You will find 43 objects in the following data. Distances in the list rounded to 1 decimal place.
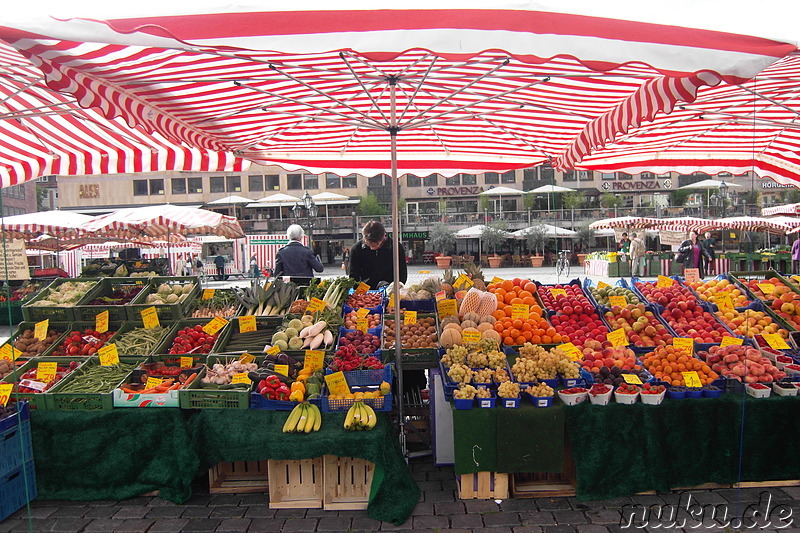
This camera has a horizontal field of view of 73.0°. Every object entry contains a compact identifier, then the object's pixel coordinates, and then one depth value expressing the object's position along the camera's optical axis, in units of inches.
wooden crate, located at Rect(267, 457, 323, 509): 141.9
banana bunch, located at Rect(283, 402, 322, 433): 140.4
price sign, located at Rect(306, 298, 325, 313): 192.1
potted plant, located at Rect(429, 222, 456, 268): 1464.1
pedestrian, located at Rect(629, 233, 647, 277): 829.2
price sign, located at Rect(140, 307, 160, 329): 191.6
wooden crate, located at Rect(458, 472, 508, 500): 143.6
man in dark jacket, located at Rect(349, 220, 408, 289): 253.8
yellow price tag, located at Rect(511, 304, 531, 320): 189.5
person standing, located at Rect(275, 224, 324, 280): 270.1
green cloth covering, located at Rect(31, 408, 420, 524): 143.9
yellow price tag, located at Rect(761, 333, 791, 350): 175.3
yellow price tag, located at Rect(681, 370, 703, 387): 147.5
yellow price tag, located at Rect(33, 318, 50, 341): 188.9
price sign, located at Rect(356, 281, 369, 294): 223.3
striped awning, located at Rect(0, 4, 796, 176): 94.4
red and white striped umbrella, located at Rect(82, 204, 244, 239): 506.9
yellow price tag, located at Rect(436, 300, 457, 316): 188.9
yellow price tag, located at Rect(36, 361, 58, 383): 163.6
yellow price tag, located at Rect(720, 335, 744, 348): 173.2
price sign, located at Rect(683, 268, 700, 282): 242.2
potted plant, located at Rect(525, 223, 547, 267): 1312.7
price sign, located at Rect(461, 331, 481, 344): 166.7
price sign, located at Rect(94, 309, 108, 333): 191.3
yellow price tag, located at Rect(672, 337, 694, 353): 167.6
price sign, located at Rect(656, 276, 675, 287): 231.3
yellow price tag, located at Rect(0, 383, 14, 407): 148.0
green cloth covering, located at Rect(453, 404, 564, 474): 140.7
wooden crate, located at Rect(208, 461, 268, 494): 150.6
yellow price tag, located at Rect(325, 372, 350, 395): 147.9
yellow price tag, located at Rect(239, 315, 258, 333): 185.2
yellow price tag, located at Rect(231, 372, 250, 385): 152.8
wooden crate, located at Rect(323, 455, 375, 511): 142.3
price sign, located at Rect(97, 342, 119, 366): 169.5
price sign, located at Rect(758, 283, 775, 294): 225.1
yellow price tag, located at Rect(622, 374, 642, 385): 148.6
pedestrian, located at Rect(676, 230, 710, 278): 550.0
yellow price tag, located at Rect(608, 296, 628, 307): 204.7
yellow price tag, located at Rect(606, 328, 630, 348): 176.1
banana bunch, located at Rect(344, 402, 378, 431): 140.1
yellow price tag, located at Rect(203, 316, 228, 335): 187.2
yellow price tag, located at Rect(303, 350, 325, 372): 161.5
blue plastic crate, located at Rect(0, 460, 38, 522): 135.4
